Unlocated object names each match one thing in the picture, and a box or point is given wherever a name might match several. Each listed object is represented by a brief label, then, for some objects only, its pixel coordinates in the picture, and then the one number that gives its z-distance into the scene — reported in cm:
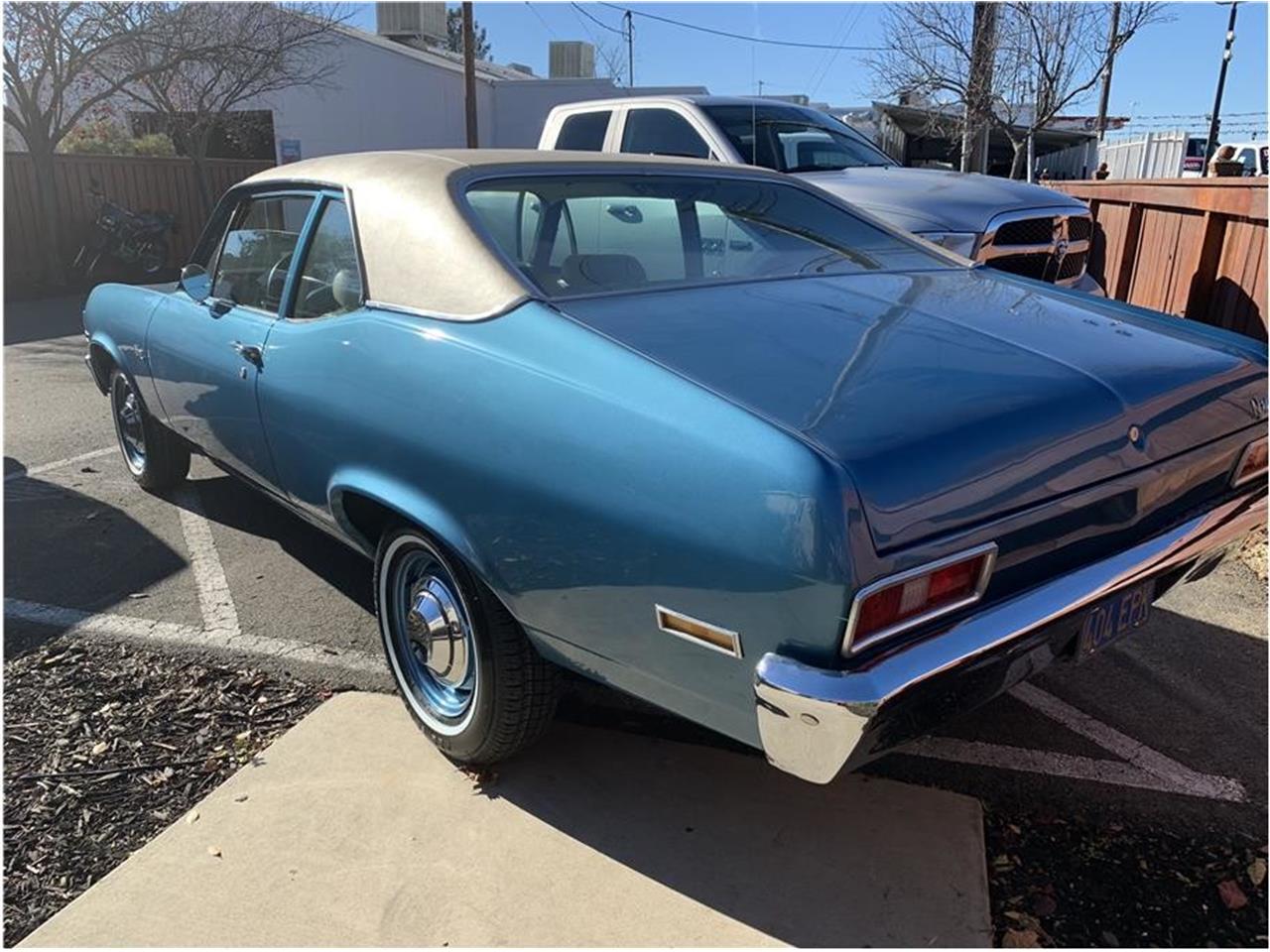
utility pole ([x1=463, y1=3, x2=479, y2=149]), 1919
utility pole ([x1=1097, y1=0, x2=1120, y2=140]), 1683
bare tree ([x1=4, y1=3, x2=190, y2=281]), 1352
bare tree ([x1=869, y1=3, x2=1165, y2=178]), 1659
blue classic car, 182
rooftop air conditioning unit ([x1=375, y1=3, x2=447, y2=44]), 2659
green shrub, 1880
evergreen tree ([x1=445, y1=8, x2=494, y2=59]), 4584
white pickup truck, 580
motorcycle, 1474
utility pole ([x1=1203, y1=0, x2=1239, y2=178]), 1994
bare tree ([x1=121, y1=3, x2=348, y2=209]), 1582
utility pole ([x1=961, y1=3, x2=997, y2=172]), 1606
